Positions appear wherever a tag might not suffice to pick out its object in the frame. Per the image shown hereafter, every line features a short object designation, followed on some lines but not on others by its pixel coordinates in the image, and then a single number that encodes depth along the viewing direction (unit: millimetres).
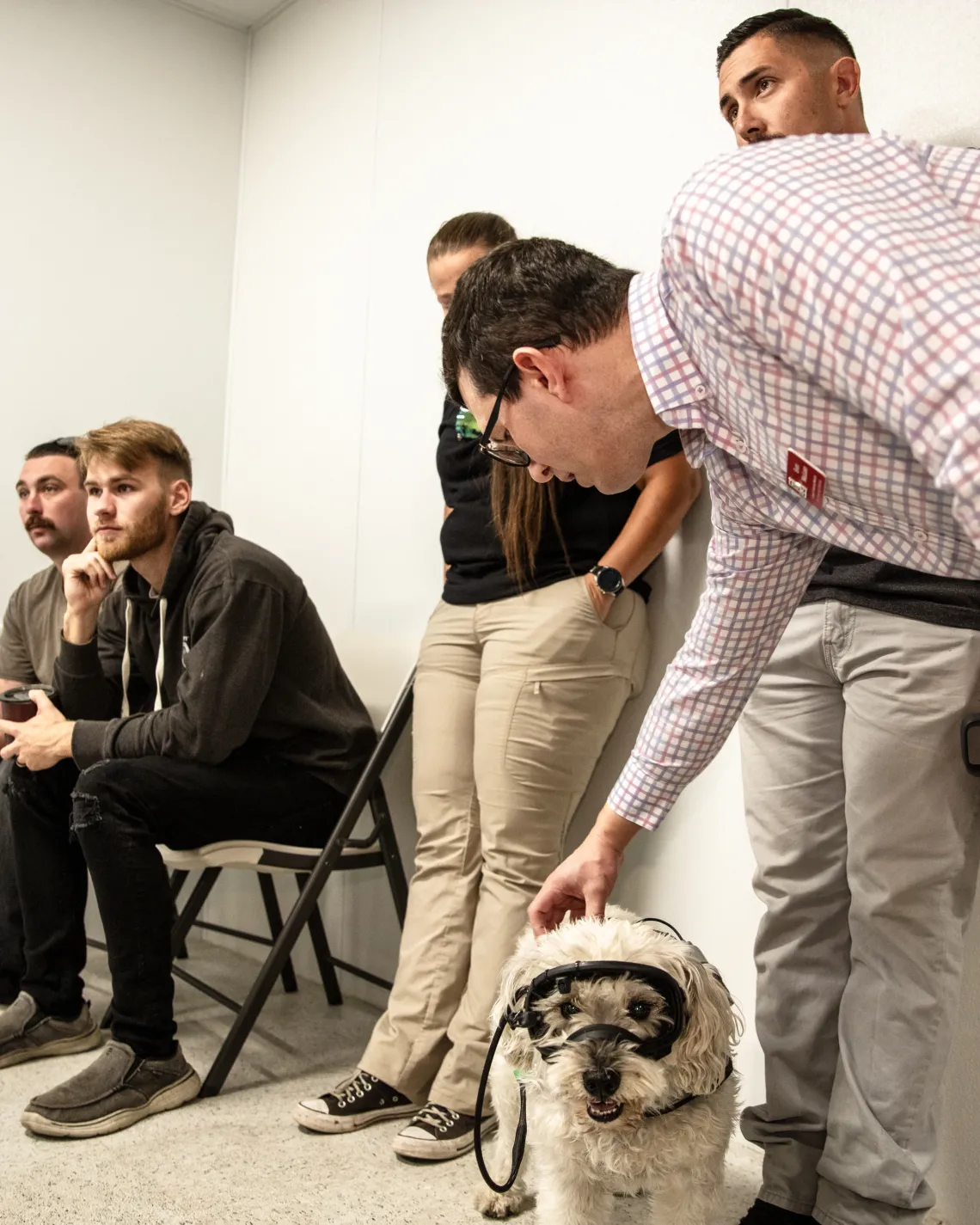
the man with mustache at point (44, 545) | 3023
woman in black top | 2018
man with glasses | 784
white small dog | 1279
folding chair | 2189
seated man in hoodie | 2088
